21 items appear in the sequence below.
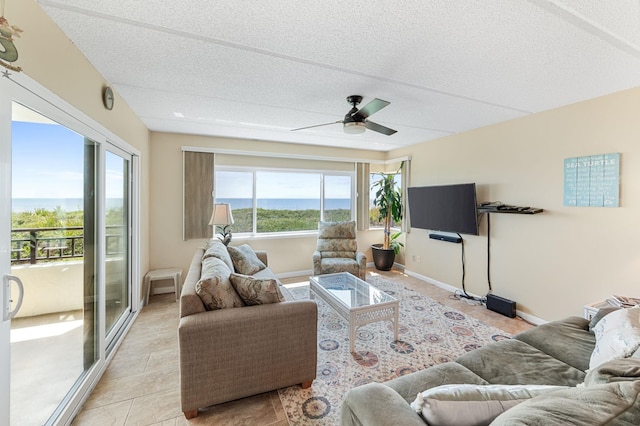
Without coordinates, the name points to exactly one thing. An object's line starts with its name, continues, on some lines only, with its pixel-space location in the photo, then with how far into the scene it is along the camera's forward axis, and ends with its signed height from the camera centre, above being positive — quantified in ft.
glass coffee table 8.16 -3.10
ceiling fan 7.93 +2.95
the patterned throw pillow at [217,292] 5.92 -1.90
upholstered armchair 14.01 -1.96
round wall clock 7.23 +3.19
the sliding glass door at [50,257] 3.94 -0.96
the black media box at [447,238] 13.04 -1.42
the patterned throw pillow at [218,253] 8.92 -1.51
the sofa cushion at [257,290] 6.28 -1.95
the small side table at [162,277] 11.61 -3.03
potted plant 16.92 -0.22
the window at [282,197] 14.93 +0.81
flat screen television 11.78 +0.14
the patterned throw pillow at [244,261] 10.87 -2.20
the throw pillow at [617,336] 4.45 -2.31
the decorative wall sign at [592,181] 7.98 +0.99
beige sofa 5.48 -3.12
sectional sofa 2.29 -2.49
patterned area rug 6.10 -4.42
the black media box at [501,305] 10.51 -3.92
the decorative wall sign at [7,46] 3.12 +2.19
